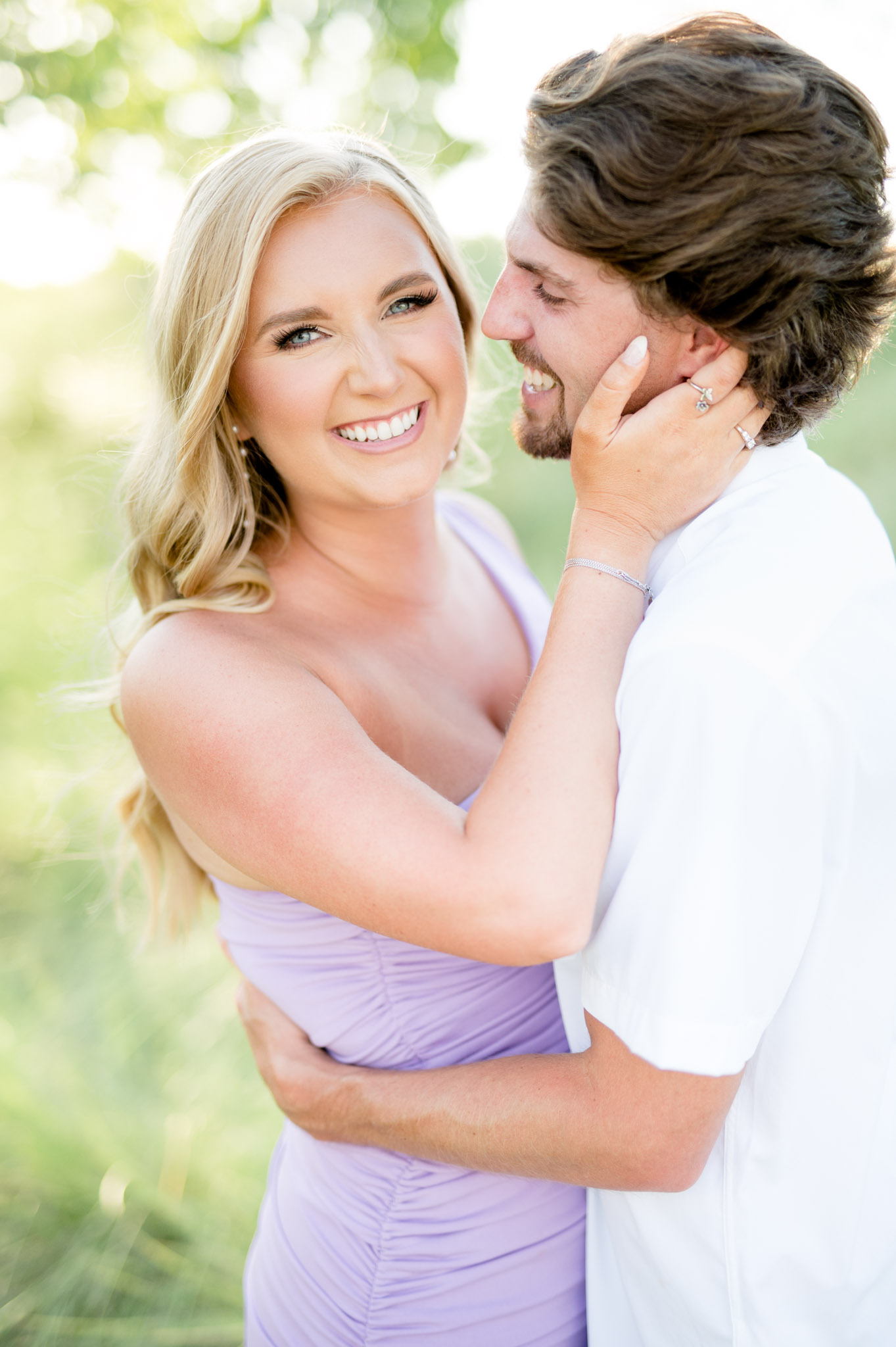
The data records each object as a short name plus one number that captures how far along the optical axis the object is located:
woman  1.00
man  0.94
